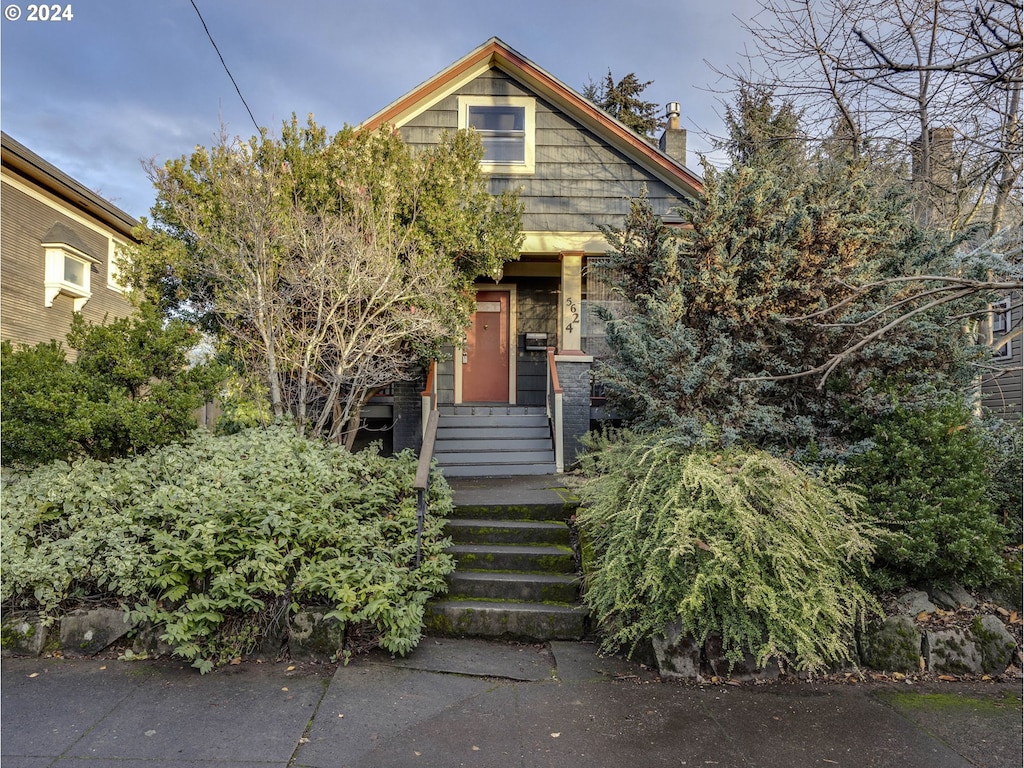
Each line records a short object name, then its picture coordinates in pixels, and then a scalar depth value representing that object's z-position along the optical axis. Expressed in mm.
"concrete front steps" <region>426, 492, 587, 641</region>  4445
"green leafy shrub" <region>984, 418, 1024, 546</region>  4762
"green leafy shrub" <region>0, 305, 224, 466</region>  4840
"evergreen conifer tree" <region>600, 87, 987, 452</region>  5188
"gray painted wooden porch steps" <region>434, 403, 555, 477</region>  7707
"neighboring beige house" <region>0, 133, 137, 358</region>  10219
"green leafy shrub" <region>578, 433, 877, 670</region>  3729
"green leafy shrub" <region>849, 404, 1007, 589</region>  4105
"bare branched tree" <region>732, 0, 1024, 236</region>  5812
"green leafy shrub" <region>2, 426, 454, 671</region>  3885
